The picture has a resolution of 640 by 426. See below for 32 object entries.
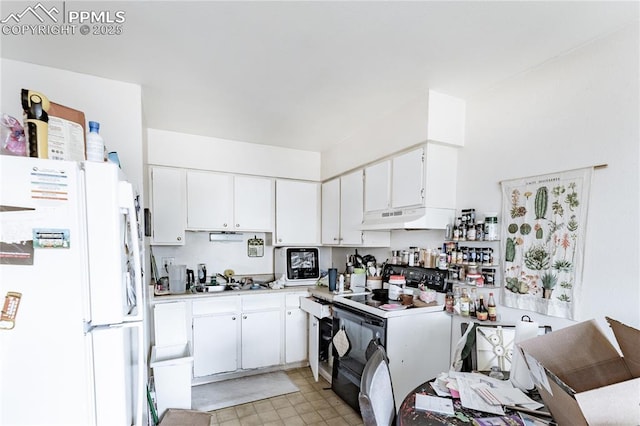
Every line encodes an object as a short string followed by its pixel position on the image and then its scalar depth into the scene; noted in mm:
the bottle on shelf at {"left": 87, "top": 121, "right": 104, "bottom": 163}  1228
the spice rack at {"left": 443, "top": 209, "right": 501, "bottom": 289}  2041
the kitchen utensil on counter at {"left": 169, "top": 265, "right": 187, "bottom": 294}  2916
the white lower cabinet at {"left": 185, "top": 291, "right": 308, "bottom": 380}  2848
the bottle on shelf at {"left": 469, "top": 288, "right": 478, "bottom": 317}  2119
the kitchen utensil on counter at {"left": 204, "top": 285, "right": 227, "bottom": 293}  3045
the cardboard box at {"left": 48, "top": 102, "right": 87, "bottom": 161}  1199
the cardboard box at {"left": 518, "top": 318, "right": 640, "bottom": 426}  795
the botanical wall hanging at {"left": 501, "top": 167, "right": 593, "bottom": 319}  1625
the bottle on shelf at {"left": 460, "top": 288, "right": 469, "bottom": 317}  2143
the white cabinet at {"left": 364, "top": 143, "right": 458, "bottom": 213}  2227
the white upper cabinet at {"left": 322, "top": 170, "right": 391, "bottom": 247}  2979
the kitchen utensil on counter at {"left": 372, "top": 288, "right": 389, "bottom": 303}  2580
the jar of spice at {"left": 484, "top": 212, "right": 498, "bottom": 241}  2025
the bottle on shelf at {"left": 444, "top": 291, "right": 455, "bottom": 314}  2252
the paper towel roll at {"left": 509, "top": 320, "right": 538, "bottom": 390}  1287
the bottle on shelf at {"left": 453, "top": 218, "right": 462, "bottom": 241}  2217
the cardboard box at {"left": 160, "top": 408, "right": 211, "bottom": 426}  2086
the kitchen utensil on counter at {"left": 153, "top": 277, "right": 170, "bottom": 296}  2818
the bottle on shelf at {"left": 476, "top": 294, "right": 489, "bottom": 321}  1997
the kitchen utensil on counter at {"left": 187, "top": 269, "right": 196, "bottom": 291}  3172
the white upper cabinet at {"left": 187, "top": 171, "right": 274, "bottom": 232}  3129
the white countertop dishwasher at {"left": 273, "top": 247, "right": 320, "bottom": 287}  3416
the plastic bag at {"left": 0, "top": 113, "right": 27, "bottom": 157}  1131
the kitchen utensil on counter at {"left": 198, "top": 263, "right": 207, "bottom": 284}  3269
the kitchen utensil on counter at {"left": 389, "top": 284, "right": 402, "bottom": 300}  2492
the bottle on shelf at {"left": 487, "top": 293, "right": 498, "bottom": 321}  1981
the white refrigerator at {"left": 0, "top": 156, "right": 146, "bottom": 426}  969
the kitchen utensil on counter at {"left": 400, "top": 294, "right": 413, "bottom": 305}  2309
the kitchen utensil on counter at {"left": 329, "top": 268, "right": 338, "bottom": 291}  3059
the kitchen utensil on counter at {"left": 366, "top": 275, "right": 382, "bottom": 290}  2891
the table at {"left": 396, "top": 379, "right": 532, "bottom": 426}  1085
